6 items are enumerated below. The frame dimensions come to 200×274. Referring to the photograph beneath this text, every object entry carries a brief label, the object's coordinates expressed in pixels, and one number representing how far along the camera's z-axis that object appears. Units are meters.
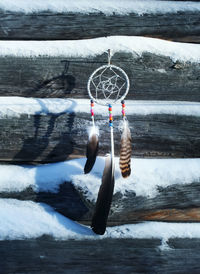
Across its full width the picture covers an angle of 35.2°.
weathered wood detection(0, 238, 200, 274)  1.50
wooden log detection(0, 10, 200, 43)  1.54
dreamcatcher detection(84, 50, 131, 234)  1.43
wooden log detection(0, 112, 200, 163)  1.58
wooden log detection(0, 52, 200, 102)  1.55
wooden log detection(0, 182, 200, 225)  1.53
